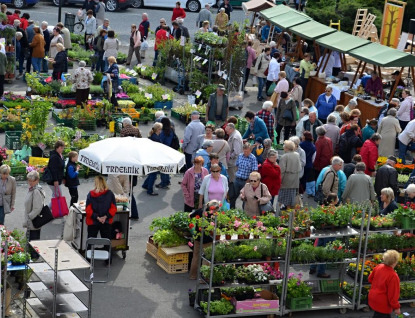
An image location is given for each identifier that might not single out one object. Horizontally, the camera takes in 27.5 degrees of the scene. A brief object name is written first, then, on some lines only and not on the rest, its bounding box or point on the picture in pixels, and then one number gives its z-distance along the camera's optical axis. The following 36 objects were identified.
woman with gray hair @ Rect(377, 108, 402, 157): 19.58
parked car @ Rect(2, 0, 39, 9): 35.73
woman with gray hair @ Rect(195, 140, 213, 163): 15.84
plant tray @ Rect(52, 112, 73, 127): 21.33
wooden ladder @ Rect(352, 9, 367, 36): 30.12
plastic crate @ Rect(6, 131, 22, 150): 19.12
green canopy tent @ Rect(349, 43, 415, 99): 22.28
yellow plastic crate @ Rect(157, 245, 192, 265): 13.90
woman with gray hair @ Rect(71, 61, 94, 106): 22.05
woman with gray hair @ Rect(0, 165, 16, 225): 14.05
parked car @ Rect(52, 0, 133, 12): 37.38
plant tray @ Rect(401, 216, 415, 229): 13.31
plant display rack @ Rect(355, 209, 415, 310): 13.21
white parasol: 13.72
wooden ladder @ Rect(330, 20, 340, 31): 29.68
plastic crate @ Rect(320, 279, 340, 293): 13.35
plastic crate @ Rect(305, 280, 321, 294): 13.34
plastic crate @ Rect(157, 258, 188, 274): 13.96
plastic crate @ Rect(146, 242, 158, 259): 14.41
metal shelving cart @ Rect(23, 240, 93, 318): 11.33
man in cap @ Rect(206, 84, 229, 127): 19.94
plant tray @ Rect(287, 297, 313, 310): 12.85
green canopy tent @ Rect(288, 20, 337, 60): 26.28
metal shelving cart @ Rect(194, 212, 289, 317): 12.34
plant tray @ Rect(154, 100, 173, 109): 23.73
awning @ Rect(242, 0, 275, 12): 32.33
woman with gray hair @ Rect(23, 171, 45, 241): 13.52
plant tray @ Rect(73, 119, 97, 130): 21.23
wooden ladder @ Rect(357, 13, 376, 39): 29.39
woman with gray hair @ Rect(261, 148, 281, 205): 15.31
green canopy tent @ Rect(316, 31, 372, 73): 24.38
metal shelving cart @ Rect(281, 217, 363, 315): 12.90
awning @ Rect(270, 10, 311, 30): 28.28
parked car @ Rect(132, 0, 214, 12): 39.28
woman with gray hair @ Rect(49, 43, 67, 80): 24.25
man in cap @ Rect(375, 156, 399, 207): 16.31
